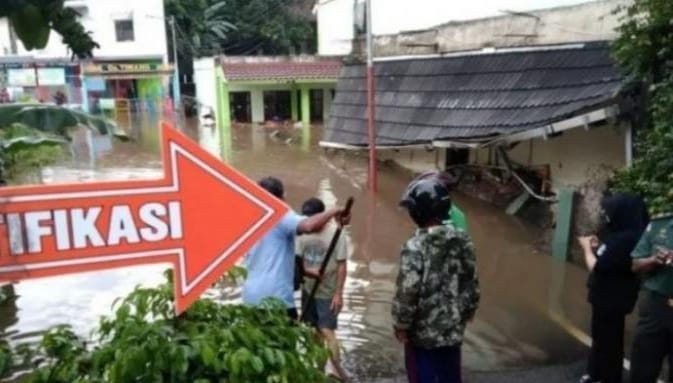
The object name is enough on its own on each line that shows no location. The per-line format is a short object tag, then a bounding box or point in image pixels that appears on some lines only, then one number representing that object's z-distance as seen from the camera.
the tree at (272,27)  36.06
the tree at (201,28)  37.78
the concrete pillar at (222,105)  29.80
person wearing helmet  3.29
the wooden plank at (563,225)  8.16
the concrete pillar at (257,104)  30.64
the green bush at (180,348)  1.84
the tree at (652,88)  5.48
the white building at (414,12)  11.67
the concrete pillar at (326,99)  30.48
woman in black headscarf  3.84
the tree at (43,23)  1.75
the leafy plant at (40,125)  2.63
